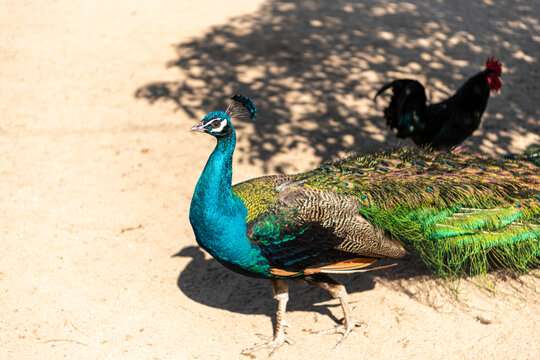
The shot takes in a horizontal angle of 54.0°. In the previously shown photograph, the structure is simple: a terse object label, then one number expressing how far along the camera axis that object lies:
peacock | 4.21
